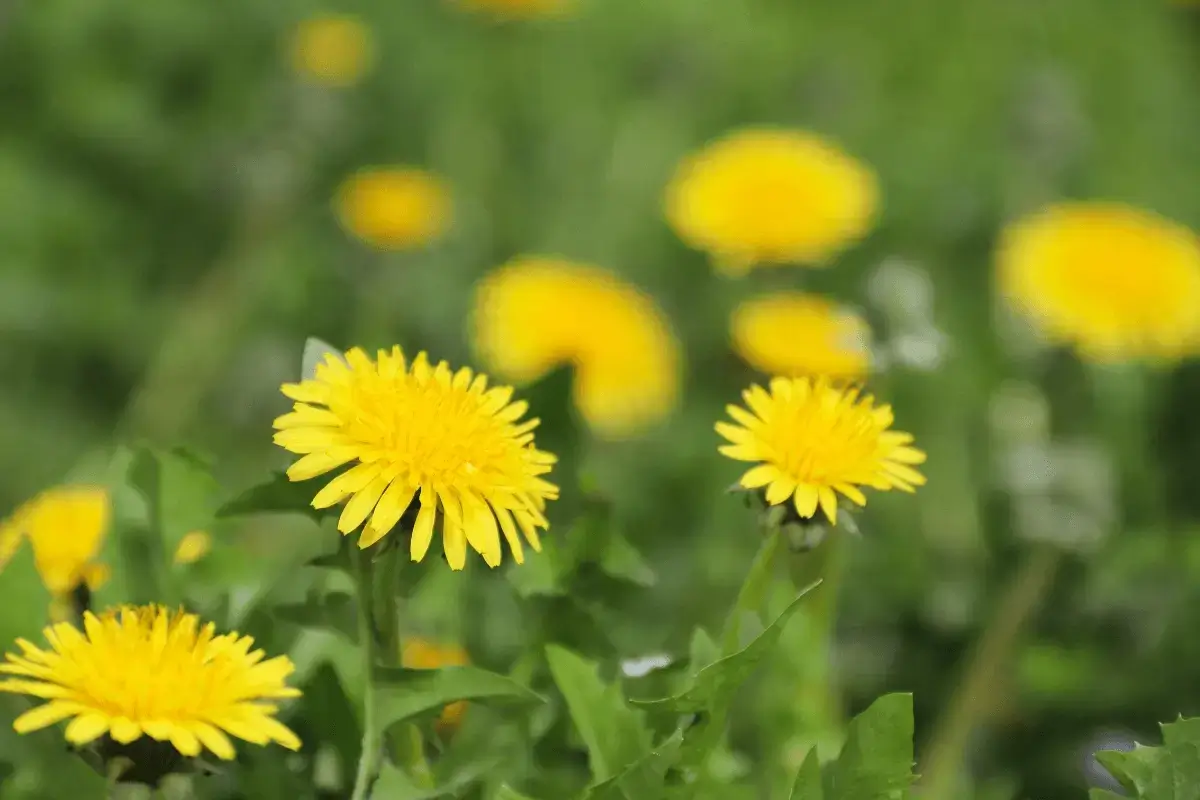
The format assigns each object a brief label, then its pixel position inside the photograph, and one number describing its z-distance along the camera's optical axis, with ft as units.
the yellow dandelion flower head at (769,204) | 4.10
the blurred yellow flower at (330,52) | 4.40
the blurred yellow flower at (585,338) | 4.11
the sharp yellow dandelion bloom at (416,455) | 2.76
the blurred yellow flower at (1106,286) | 4.06
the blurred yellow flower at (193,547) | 3.76
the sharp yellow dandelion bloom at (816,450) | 3.04
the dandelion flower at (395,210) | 4.30
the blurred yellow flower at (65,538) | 3.77
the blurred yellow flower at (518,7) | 4.46
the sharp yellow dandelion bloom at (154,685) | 2.60
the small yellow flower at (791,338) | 4.01
